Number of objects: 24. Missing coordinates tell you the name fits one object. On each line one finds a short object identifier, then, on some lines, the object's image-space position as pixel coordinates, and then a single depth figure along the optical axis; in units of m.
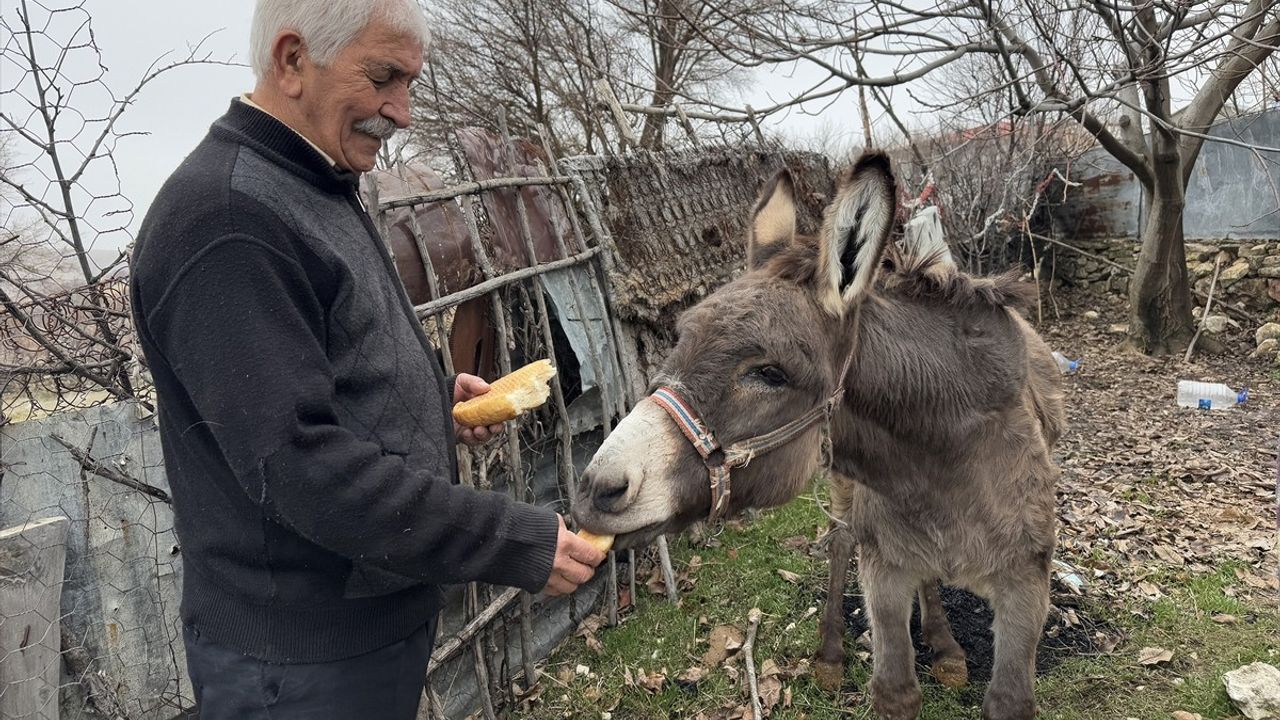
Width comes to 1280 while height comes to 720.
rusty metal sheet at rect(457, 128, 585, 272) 3.90
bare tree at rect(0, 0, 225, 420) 2.71
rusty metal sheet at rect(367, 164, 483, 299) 3.49
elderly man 1.26
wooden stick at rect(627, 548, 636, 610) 4.44
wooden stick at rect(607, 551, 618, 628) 4.27
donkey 1.81
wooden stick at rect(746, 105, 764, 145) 6.89
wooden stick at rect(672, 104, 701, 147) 6.58
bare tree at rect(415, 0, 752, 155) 15.01
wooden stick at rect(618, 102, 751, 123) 6.54
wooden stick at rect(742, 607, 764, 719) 3.37
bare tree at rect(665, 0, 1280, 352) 4.96
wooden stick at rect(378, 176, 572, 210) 3.09
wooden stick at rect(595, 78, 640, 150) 5.91
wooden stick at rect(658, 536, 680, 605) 4.50
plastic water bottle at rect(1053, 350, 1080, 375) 8.18
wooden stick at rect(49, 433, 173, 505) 2.61
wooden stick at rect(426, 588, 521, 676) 3.24
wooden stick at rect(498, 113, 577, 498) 3.91
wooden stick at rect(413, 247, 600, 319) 3.17
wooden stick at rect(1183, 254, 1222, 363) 8.82
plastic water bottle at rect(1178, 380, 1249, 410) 7.03
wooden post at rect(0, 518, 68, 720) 2.33
